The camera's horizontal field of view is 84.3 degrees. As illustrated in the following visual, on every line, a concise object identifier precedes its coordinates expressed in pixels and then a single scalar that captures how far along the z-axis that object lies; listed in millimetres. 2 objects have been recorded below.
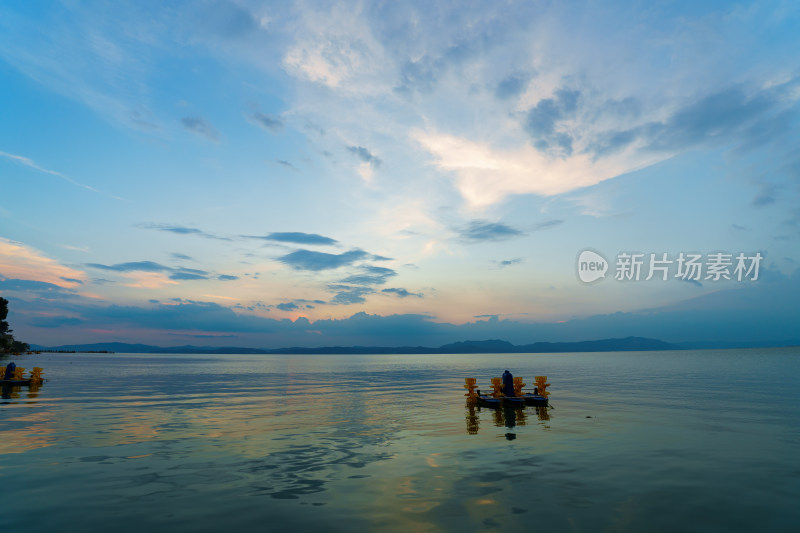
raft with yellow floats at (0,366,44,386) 55844
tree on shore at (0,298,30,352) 163375
